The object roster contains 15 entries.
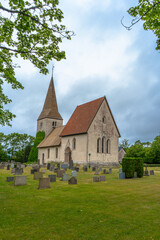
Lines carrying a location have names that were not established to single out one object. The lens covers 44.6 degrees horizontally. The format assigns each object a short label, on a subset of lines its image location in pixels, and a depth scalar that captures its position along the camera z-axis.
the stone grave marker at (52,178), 13.44
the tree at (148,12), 7.04
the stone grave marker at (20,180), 11.58
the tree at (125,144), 79.01
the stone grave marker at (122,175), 15.81
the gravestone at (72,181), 12.66
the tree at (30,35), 7.60
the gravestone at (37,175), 14.68
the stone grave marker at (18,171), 17.70
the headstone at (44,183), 10.62
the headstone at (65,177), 14.30
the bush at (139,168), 16.97
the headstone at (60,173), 16.34
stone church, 29.33
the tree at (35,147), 44.25
